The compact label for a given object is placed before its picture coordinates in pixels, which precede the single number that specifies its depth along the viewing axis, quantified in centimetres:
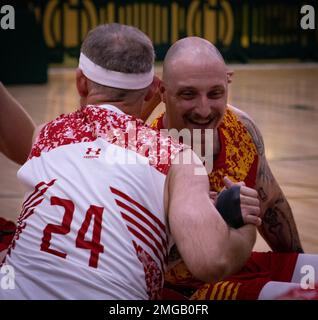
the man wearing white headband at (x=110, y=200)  504
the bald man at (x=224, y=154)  690
